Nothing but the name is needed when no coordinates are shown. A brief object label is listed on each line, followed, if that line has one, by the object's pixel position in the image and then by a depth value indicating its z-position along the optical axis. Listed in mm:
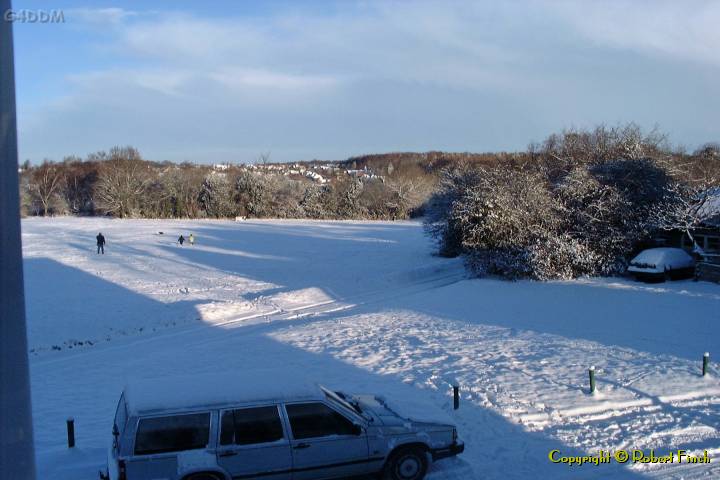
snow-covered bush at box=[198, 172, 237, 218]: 72812
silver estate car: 6488
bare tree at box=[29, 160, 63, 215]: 82000
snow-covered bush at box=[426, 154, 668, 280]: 25078
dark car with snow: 23141
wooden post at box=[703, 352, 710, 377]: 11766
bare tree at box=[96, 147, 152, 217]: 71125
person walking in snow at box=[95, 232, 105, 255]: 36669
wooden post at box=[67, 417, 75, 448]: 8570
